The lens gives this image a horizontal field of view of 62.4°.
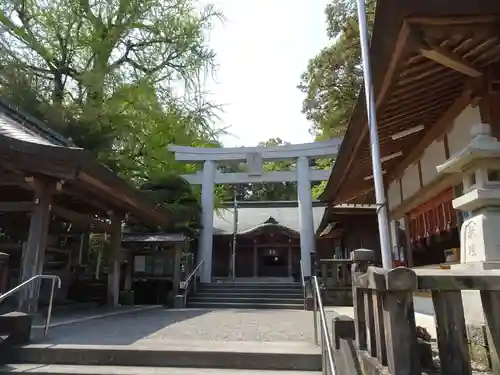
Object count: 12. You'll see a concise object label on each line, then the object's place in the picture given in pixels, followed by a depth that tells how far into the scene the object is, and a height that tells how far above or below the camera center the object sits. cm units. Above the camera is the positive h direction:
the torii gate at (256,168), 1794 +480
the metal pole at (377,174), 460 +119
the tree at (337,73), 1669 +854
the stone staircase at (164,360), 467 -96
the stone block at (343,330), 446 -56
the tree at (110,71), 1340 +725
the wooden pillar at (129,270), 1380 +21
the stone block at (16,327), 509 -63
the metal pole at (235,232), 2196 +238
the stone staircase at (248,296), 1385 -68
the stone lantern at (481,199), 347 +67
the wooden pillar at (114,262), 1159 +39
